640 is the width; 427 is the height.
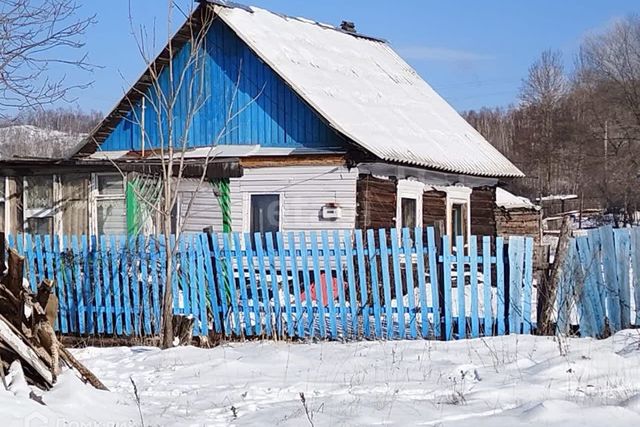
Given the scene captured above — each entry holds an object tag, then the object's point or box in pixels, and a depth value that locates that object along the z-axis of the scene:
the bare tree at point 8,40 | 18.58
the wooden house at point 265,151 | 27.71
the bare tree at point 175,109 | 28.13
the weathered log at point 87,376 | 12.49
